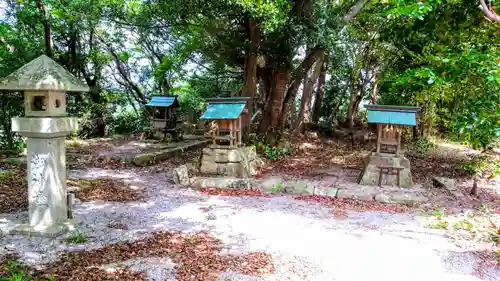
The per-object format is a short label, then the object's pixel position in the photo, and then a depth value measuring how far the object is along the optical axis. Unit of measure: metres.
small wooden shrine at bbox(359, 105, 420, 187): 9.10
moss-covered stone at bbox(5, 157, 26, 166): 9.88
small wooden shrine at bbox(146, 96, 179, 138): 14.63
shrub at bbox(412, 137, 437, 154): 13.88
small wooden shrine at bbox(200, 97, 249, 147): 9.52
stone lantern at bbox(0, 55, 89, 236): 5.12
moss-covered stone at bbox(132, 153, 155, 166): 11.00
